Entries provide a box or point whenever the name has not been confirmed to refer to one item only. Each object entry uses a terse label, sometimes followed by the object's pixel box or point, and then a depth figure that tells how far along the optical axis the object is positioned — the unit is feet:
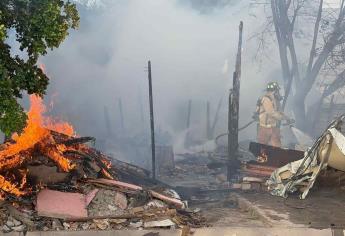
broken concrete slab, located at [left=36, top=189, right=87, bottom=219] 24.75
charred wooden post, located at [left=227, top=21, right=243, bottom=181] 41.75
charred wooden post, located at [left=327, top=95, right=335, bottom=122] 70.43
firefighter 46.32
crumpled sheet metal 31.01
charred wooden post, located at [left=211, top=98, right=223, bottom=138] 74.84
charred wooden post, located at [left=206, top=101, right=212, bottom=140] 73.83
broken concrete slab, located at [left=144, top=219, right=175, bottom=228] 24.67
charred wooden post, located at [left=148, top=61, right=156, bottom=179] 41.85
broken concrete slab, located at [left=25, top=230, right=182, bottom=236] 23.82
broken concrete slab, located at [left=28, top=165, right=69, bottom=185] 26.55
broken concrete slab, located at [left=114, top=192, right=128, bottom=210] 25.96
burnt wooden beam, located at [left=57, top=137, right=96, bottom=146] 30.17
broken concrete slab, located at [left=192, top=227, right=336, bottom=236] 24.16
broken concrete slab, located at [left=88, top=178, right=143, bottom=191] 27.37
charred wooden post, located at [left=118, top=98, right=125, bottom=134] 79.19
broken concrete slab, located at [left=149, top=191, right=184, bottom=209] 26.86
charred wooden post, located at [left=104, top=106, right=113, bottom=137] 77.02
